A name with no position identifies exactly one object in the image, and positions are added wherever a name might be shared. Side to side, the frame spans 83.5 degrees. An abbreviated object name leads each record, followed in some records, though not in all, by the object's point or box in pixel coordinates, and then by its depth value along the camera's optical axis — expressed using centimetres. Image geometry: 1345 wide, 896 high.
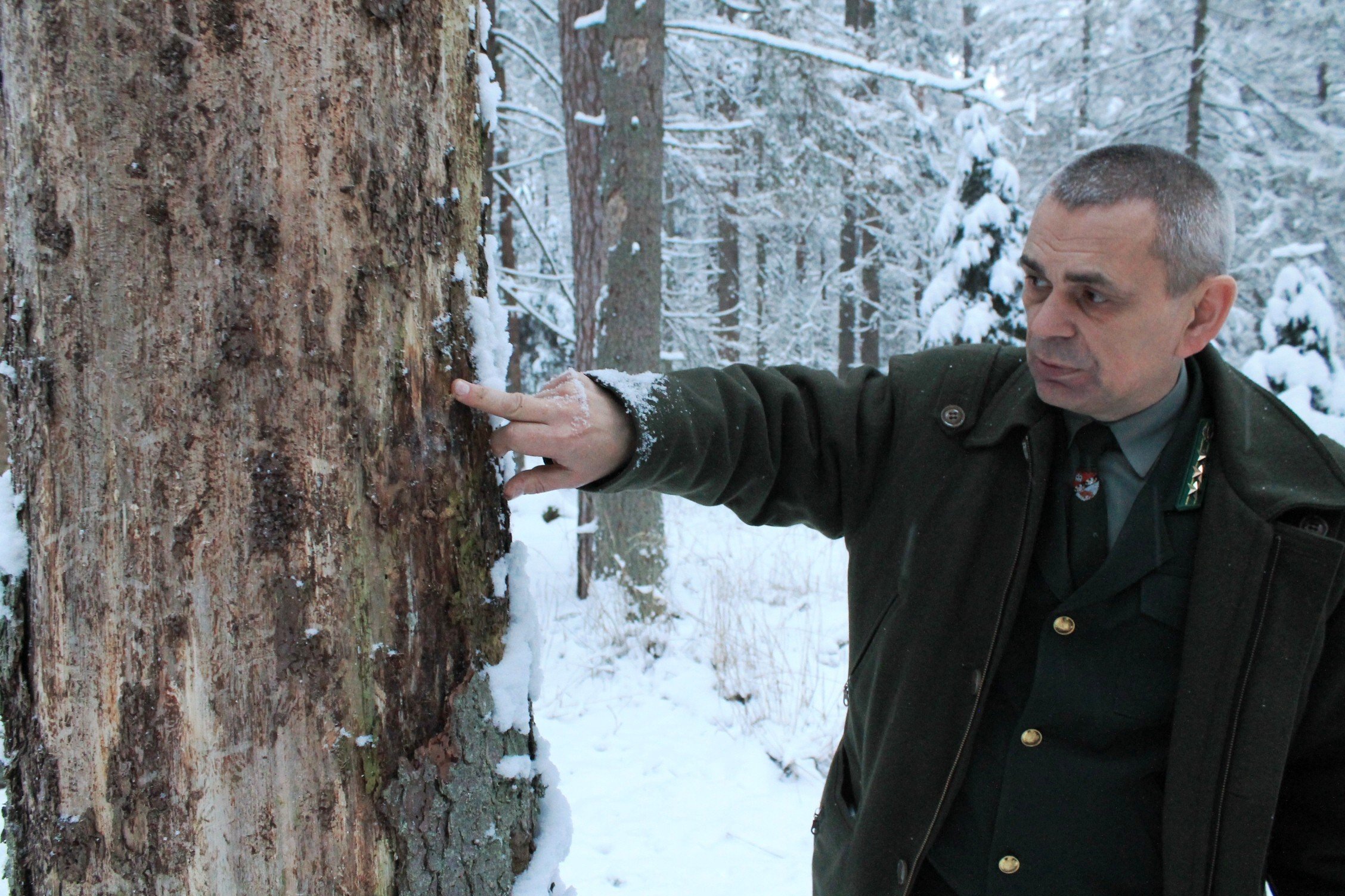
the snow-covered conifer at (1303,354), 941
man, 146
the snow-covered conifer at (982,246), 1002
